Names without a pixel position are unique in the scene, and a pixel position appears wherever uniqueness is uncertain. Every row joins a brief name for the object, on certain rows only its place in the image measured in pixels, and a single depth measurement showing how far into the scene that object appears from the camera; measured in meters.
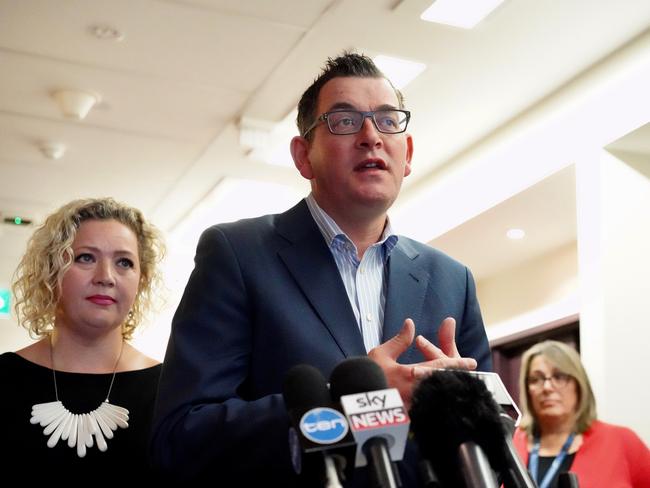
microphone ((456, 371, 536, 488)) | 1.22
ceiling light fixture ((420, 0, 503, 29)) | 5.39
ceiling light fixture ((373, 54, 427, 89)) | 6.15
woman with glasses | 4.26
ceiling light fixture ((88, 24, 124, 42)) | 5.81
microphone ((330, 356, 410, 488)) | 1.18
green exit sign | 11.41
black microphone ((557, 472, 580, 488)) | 1.28
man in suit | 1.77
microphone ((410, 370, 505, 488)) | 1.23
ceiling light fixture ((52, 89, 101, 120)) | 6.76
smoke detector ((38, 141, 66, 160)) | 7.74
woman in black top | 2.81
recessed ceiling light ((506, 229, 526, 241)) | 7.76
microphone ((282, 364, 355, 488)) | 1.19
